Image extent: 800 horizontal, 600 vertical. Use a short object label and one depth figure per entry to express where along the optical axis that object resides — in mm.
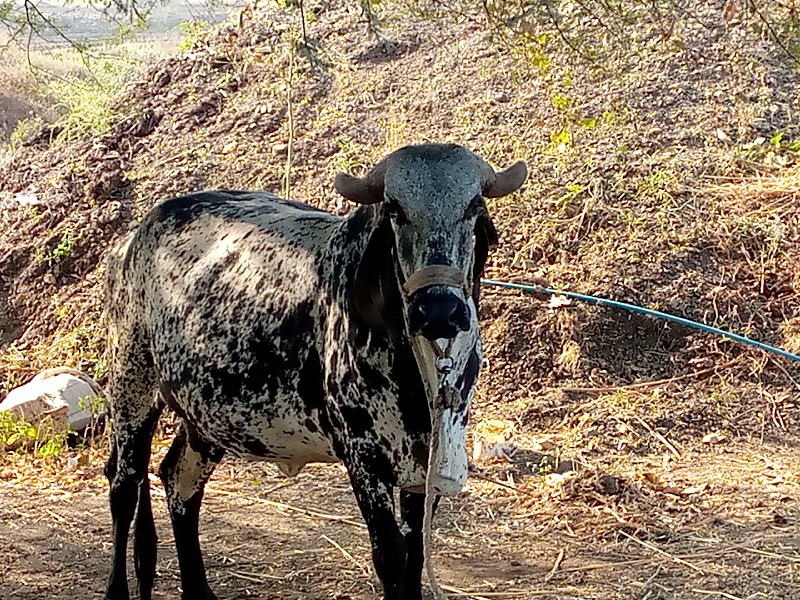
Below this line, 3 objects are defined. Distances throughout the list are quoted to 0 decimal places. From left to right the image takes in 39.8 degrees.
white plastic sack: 7273
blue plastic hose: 7012
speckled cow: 3410
